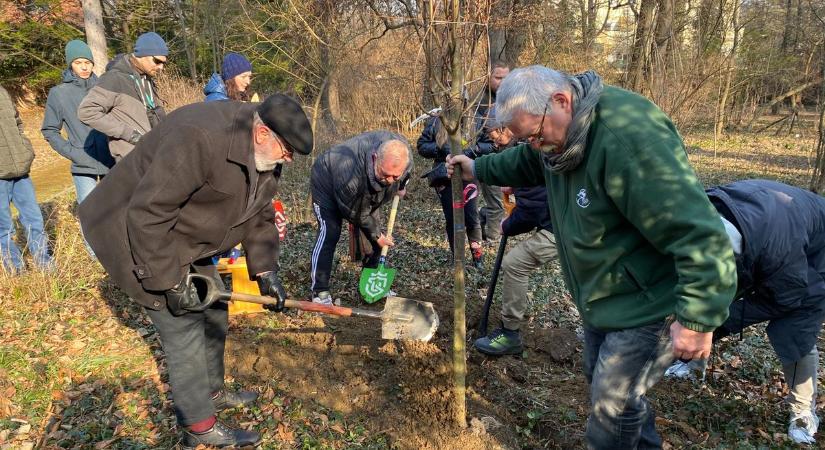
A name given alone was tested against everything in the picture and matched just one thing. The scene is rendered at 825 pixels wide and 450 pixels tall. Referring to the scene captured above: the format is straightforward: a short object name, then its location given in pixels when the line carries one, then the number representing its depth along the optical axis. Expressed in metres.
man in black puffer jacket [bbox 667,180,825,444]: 2.51
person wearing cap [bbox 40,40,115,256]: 4.78
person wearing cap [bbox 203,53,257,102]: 5.03
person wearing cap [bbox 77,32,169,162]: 4.21
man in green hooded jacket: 1.77
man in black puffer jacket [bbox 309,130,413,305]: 4.11
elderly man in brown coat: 2.25
